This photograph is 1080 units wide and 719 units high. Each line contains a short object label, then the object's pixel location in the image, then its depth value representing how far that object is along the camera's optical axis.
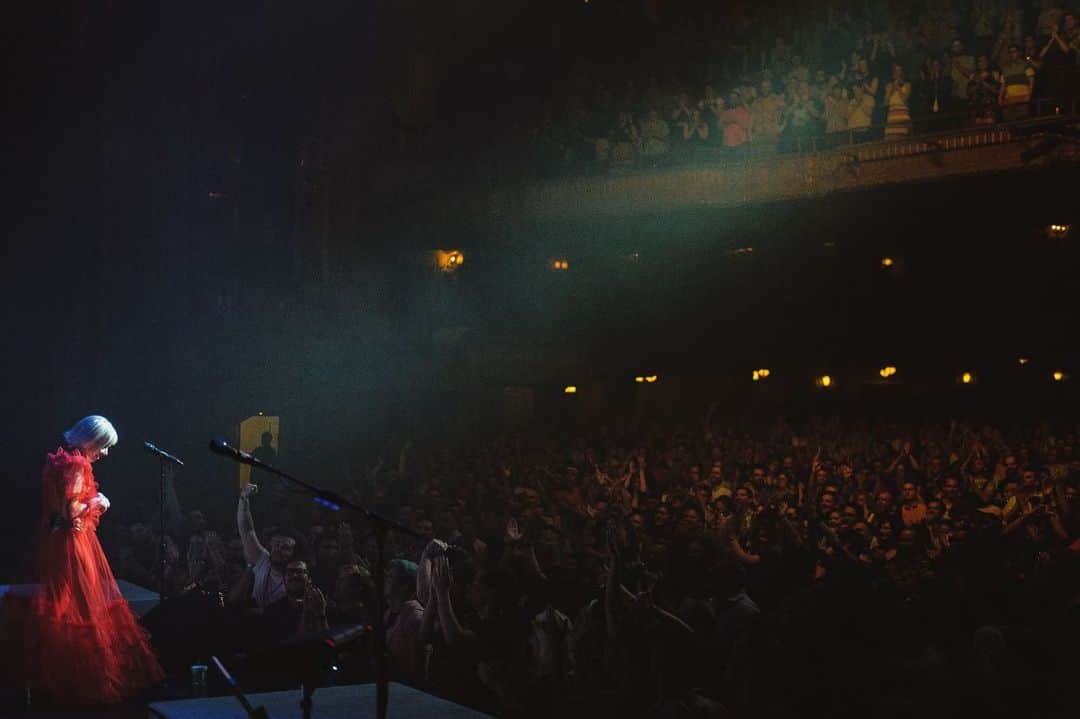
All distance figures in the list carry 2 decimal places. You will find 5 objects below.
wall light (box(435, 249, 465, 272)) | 19.67
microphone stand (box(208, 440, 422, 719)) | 4.22
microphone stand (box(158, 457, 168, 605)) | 6.82
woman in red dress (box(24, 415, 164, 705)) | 6.93
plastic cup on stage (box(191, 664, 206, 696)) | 7.34
